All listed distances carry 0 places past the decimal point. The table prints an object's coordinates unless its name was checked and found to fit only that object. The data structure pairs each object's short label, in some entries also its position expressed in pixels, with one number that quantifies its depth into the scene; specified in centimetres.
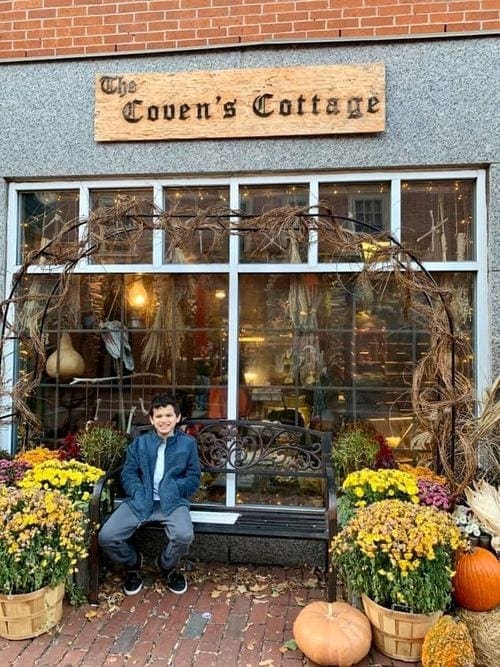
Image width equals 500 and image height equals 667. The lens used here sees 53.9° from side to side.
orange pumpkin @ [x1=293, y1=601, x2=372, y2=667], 258
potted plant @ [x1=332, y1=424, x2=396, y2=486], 386
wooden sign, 400
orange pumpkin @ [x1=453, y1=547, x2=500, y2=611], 283
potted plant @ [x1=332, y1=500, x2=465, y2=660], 266
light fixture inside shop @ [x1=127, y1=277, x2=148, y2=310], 444
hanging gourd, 448
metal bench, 400
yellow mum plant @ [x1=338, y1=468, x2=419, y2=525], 327
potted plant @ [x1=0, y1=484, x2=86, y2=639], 279
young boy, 330
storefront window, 413
